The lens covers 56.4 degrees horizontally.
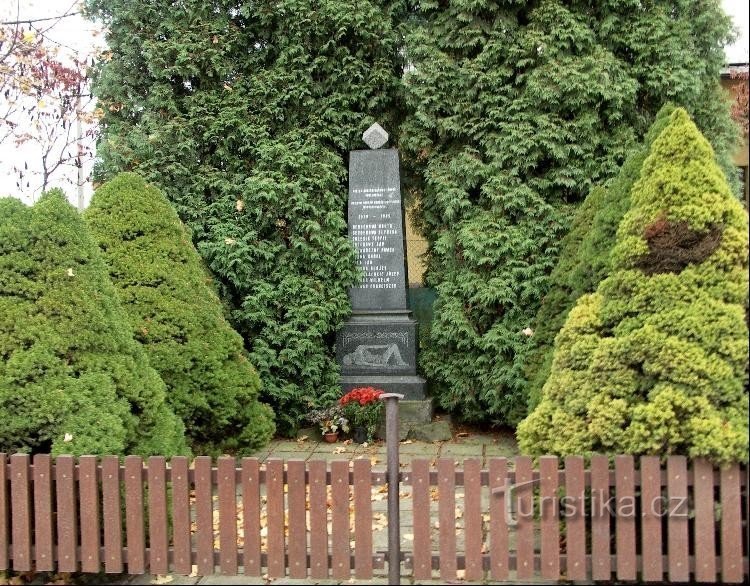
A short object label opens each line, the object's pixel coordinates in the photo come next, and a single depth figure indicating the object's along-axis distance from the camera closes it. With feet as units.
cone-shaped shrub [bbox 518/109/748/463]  12.52
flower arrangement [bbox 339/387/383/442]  24.30
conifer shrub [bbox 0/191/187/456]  14.28
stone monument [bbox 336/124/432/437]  26.71
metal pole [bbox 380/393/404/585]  12.76
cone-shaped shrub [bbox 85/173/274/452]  20.42
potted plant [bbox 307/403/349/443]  24.82
